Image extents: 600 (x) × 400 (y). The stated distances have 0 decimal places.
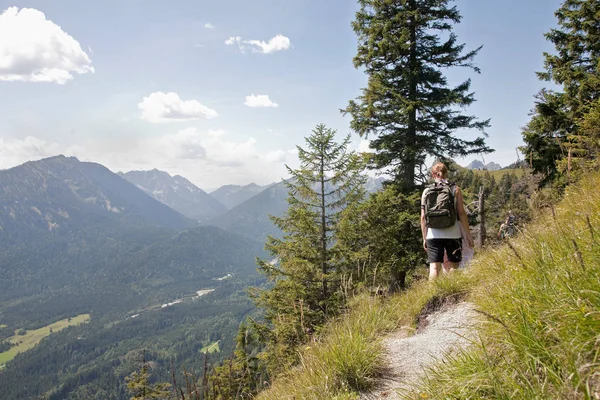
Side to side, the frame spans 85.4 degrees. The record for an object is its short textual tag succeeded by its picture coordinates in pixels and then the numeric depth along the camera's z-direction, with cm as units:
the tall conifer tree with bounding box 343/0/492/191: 1241
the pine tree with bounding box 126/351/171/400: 2245
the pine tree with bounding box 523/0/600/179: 1210
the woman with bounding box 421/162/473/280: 534
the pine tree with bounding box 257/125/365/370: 1232
